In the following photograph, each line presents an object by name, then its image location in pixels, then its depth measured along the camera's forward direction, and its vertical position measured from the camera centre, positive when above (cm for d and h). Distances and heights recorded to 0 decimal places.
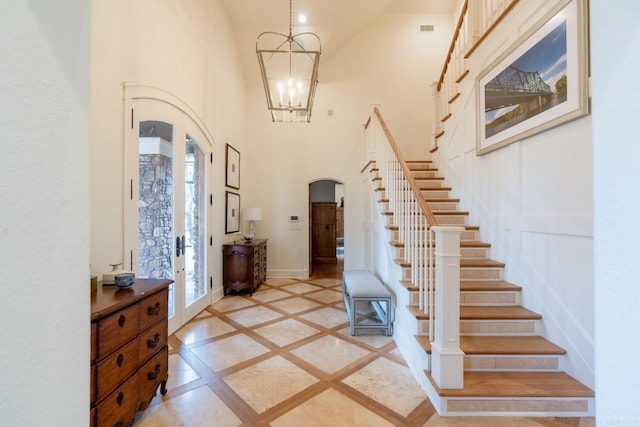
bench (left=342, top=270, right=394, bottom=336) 326 -103
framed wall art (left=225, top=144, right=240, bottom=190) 507 +94
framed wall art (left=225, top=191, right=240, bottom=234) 507 +7
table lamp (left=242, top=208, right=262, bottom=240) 560 +3
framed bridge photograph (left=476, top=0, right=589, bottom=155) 218 +128
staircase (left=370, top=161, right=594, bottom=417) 197 -110
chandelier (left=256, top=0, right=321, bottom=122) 564 +331
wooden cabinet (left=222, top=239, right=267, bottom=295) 483 -89
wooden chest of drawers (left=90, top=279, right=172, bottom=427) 148 -83
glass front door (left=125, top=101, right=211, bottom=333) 269 +10
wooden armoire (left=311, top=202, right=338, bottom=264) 835 -49
